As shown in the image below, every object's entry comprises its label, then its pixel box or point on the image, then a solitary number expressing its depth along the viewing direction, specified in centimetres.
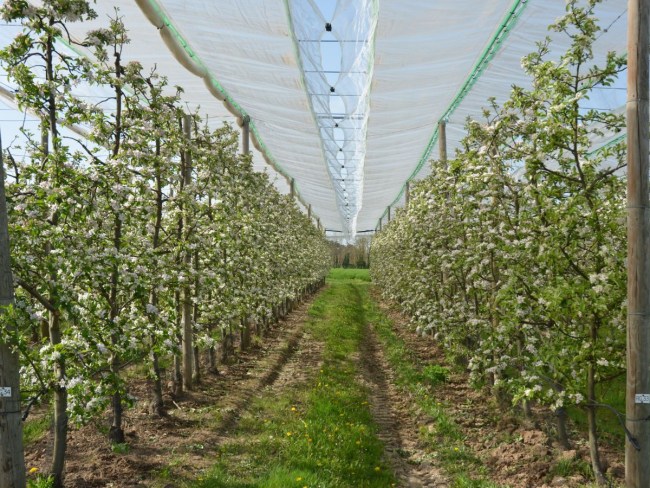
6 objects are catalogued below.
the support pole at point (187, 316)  880
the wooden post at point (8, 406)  396
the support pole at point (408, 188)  2163
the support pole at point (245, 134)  1317
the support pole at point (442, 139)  1256
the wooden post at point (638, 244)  430
